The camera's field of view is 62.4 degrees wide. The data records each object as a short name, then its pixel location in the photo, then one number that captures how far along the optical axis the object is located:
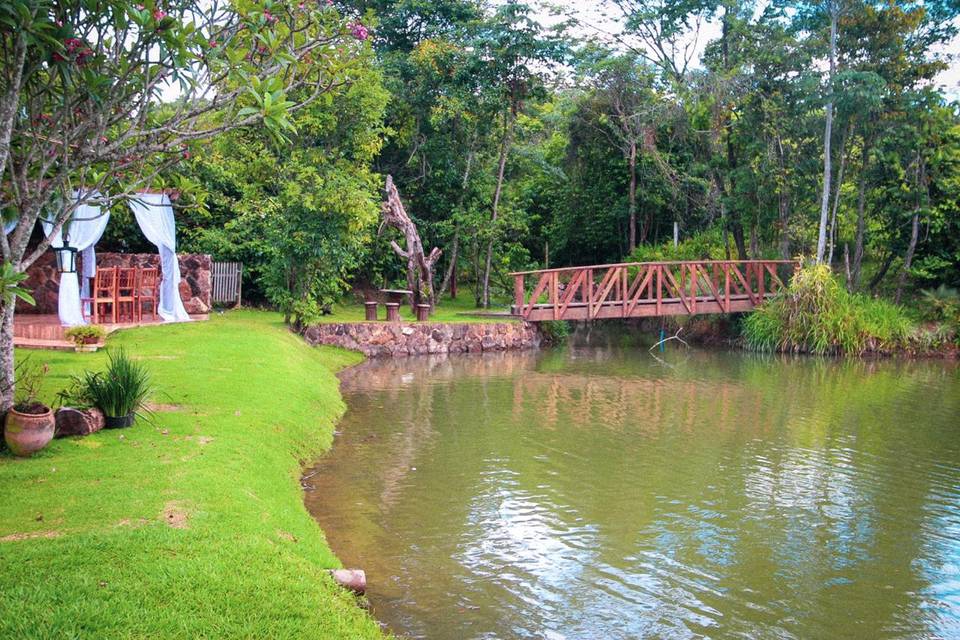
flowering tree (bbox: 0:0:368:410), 5.84
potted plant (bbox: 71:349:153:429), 7.59
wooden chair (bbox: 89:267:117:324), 14.82
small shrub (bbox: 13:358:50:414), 6.79
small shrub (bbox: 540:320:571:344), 21.98
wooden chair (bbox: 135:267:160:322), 15.89
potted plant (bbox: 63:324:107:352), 11.71
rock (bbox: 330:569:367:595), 5.27
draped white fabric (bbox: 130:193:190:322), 15.84
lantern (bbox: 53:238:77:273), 13.69
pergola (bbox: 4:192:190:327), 13.63
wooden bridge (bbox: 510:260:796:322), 20.58
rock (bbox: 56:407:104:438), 7.20
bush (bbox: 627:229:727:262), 24.80
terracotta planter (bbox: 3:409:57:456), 6.51
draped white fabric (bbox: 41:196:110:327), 13.55
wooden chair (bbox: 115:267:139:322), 15.53
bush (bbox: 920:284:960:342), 20.27
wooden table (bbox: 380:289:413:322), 19.06
